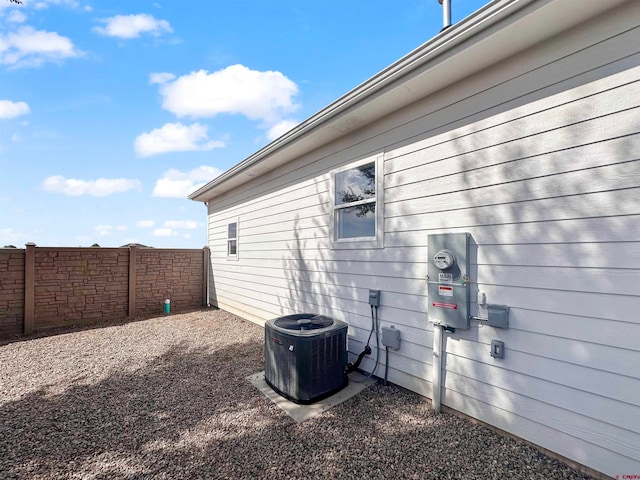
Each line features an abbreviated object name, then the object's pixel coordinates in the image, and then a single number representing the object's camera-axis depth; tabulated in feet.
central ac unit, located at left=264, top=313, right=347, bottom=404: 9.29
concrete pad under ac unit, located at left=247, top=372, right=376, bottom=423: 8.79
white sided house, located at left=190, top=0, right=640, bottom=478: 6.04
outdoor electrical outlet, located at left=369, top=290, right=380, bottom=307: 10.94
